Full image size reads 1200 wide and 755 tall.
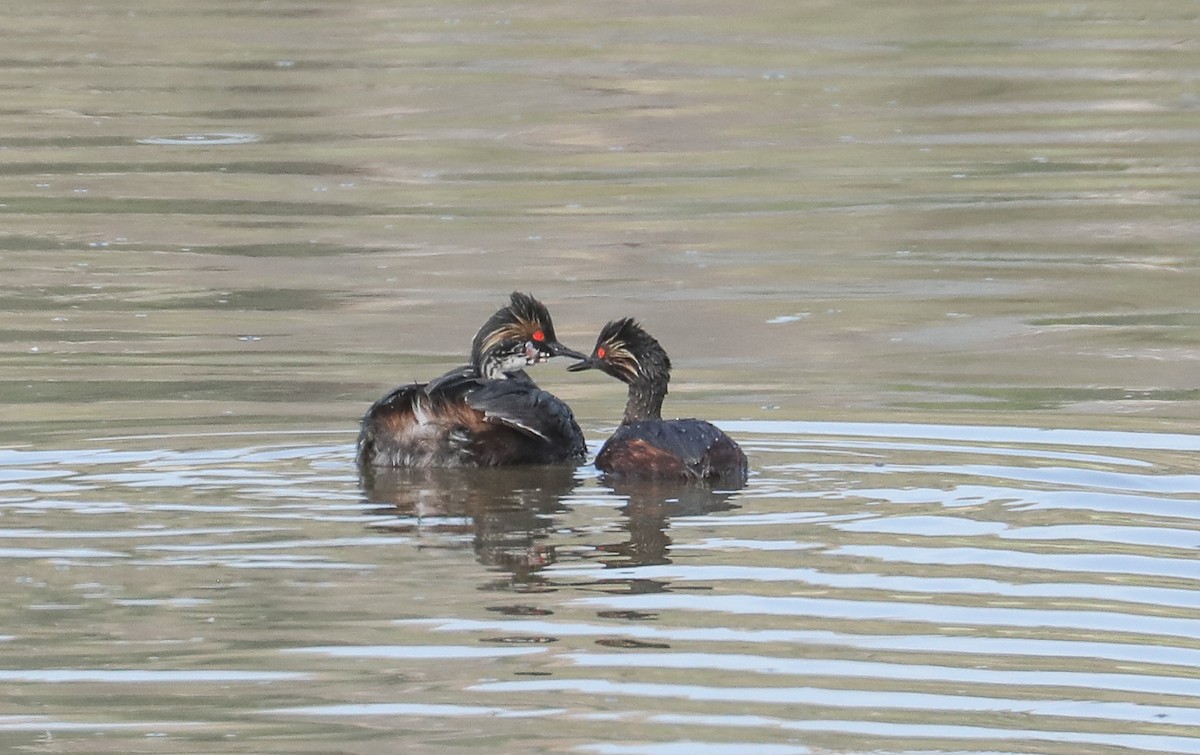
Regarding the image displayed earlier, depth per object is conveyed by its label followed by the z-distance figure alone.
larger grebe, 20.05
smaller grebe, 19.05
